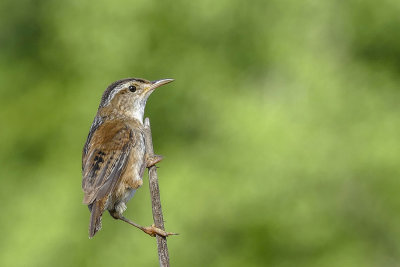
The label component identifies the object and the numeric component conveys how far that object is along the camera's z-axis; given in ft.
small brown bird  30.32
